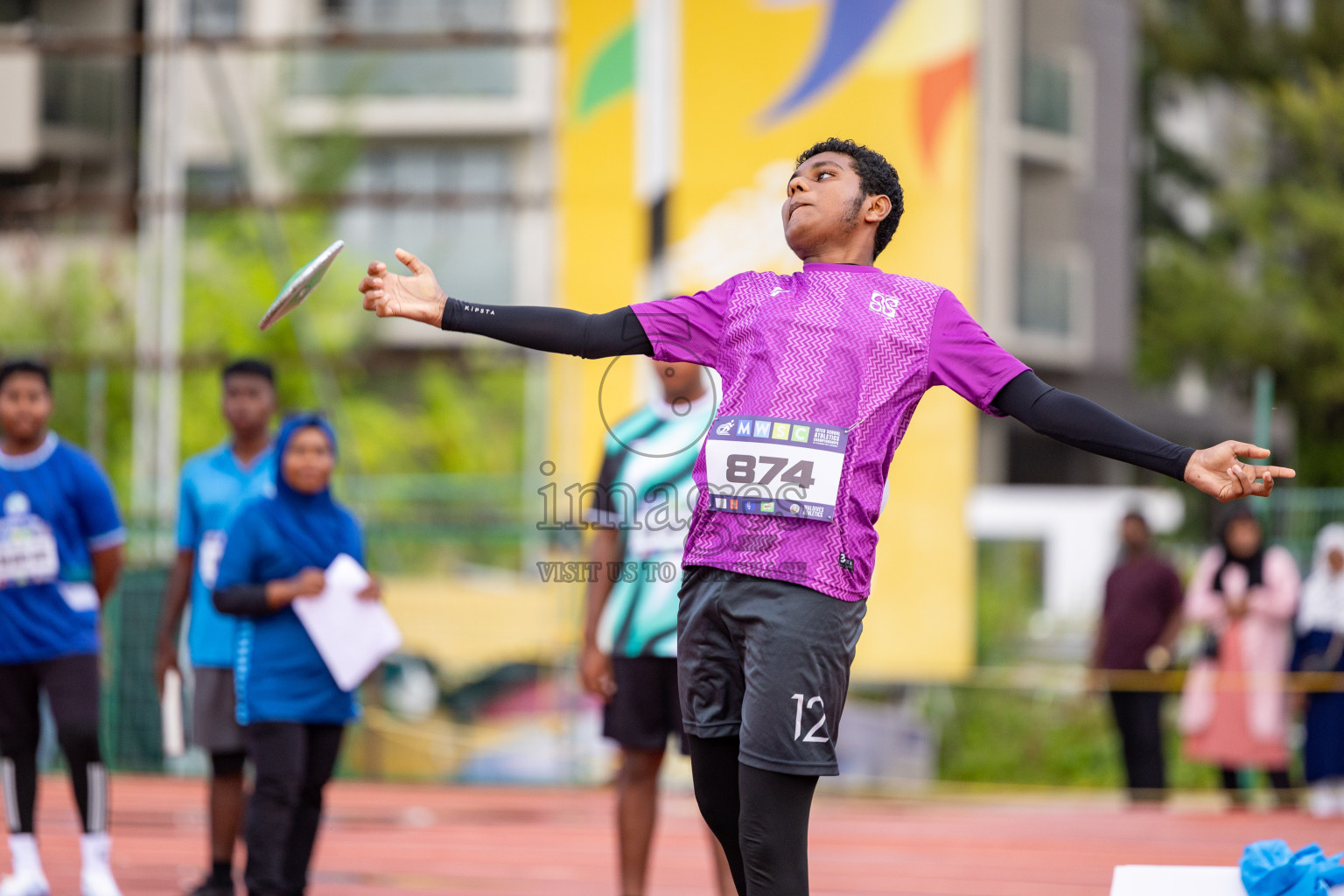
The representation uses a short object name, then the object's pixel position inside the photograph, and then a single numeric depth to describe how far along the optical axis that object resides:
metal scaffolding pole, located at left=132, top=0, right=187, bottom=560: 32.06
